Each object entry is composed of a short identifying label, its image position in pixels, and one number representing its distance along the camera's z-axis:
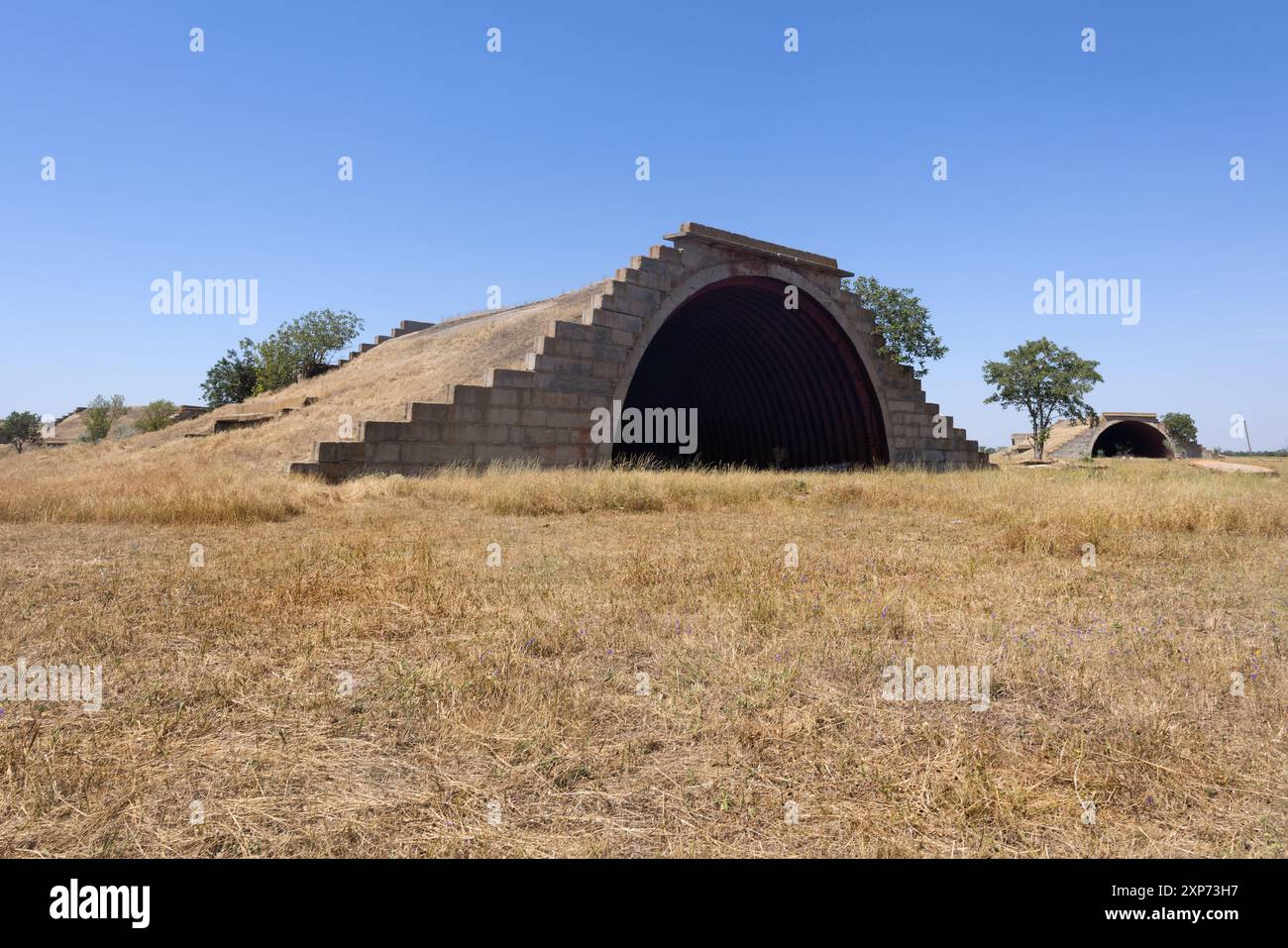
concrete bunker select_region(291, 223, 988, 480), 19.56
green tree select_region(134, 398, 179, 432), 45.69
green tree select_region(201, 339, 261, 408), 51.56
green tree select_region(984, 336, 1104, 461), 61.69
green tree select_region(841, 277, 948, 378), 54.09
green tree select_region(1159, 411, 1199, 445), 98.99
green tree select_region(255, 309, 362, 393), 49.75
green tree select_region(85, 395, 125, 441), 63.56
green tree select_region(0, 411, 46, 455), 80.94
